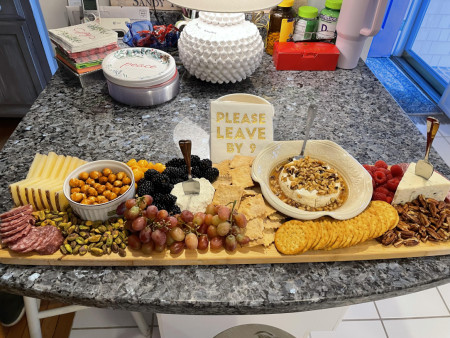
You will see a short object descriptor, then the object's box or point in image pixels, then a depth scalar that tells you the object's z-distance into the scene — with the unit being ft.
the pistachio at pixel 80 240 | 2.82
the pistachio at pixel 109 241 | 2.82
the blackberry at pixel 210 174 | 3.38
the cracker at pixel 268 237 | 2.89
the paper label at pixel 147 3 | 5.92
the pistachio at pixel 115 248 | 2.81
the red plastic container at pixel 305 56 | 5.31
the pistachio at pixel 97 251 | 2.77
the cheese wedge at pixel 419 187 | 3.11
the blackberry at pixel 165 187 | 3.15
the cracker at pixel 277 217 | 3.07
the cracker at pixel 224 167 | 3.52
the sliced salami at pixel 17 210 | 2.91
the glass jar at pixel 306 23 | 5.44
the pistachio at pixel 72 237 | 2.84
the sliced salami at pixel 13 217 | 2.87
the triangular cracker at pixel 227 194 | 3.16
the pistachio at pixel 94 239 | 2.84
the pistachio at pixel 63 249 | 2.78
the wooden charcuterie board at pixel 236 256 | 2.78
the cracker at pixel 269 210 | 3.10
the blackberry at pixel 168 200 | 3.05
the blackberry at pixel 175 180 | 3.29
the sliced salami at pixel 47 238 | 2.73
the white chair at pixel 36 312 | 3.82
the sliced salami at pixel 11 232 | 2.78
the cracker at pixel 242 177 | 3.36
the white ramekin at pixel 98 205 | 2.87
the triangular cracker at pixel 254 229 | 2.90
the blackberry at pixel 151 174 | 3.24
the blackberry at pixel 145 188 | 3.11
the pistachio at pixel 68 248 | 2.78
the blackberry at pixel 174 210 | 3.05
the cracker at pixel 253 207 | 3.04
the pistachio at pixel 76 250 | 2.78
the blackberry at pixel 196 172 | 3.37
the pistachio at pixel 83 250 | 2.78
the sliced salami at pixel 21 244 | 2.72
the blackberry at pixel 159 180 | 3.17
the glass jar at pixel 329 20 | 5.30
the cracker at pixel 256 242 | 2.88
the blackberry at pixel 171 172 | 3.29
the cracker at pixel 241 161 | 3.59
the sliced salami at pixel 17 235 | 2.74
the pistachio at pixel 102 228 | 2.90
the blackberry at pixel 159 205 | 3.03
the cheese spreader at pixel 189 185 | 3.17
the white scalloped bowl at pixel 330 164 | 3.02
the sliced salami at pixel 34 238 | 2.72
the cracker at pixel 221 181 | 3.41
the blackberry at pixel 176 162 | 3.45
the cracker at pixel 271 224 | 2.99
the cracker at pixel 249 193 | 3.25
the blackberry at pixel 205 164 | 3.38
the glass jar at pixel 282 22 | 5.40
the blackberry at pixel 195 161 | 3.42
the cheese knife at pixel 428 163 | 3.09
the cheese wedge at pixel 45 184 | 2.99
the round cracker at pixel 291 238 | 2.83
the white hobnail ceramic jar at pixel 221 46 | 4.50
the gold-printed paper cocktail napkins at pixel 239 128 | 3.67
